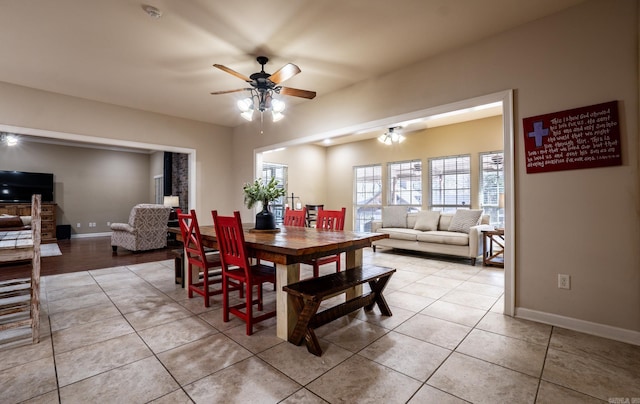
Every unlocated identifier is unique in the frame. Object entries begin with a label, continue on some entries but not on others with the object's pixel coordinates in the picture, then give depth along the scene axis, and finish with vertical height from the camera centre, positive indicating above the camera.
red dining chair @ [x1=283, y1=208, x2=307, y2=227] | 4.05 -0.18
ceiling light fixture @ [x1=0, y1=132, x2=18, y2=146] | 7.27 +1.71
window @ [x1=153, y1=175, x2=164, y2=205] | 9.34 +0.59
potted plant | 3.15 +0.09
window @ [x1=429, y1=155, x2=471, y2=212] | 5.98 +0.47
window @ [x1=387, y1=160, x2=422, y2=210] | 6.76 +0.52
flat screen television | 7.45 +0.55
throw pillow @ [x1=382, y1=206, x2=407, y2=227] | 6.33 -0.24
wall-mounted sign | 2.29 +0.55
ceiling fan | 3.21 +1.31
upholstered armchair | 5.77 -0.49
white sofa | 4.89 -0.49
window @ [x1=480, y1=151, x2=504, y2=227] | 5.57 +0.40
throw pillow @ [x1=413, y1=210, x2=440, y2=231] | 5.79 -0.31
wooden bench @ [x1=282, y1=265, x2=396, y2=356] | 2.03 -0.71
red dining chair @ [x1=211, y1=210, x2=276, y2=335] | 2.34 -0.52
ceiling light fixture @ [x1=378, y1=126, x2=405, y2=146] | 6.41 +1.53
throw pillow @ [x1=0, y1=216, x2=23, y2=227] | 4.84 -0.25
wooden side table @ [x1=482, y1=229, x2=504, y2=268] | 4.71 -0.79
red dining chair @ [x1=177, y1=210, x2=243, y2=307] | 2.91 -0.57
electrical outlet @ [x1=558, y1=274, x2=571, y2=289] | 2.48 -0.66
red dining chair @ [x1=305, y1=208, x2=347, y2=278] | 3.32 -0.21
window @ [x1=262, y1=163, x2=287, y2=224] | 7.52 +0.78
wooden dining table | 2.18 -0.35
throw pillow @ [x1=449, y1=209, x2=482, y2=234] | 5.18 -0.27
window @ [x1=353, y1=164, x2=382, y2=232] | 7.58 +0.25
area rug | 5.73 -0.94
